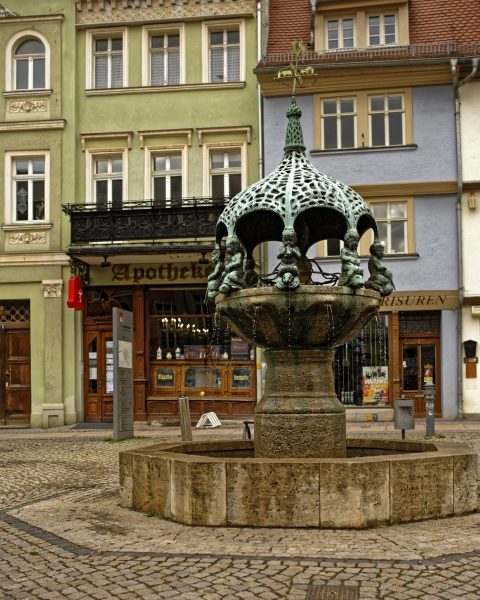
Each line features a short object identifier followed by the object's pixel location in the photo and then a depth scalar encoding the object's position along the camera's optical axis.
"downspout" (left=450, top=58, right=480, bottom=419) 20.67
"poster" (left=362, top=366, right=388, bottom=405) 21.23
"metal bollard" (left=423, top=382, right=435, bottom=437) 16.00
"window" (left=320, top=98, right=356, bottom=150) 21.62
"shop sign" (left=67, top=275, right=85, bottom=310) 21.23
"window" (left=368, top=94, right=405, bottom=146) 21.47
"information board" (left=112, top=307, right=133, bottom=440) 15.89
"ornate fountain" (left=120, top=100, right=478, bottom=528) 6.81
